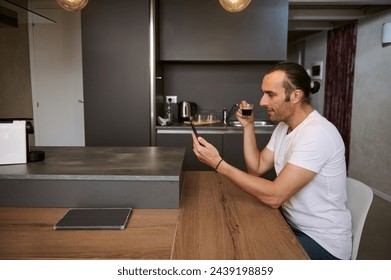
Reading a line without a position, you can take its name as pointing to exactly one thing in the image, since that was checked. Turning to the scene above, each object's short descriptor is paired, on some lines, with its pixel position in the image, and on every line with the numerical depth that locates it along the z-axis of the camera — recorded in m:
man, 1.24
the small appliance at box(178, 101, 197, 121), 3.38
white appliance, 1.42
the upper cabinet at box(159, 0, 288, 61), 3.19
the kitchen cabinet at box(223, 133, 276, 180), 3.09
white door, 4.14
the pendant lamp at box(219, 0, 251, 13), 1.93
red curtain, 4.36
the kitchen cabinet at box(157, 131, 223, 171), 3.11
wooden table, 0.92
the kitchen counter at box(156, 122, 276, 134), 3.10
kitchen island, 1.24
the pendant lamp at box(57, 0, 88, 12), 1.99
